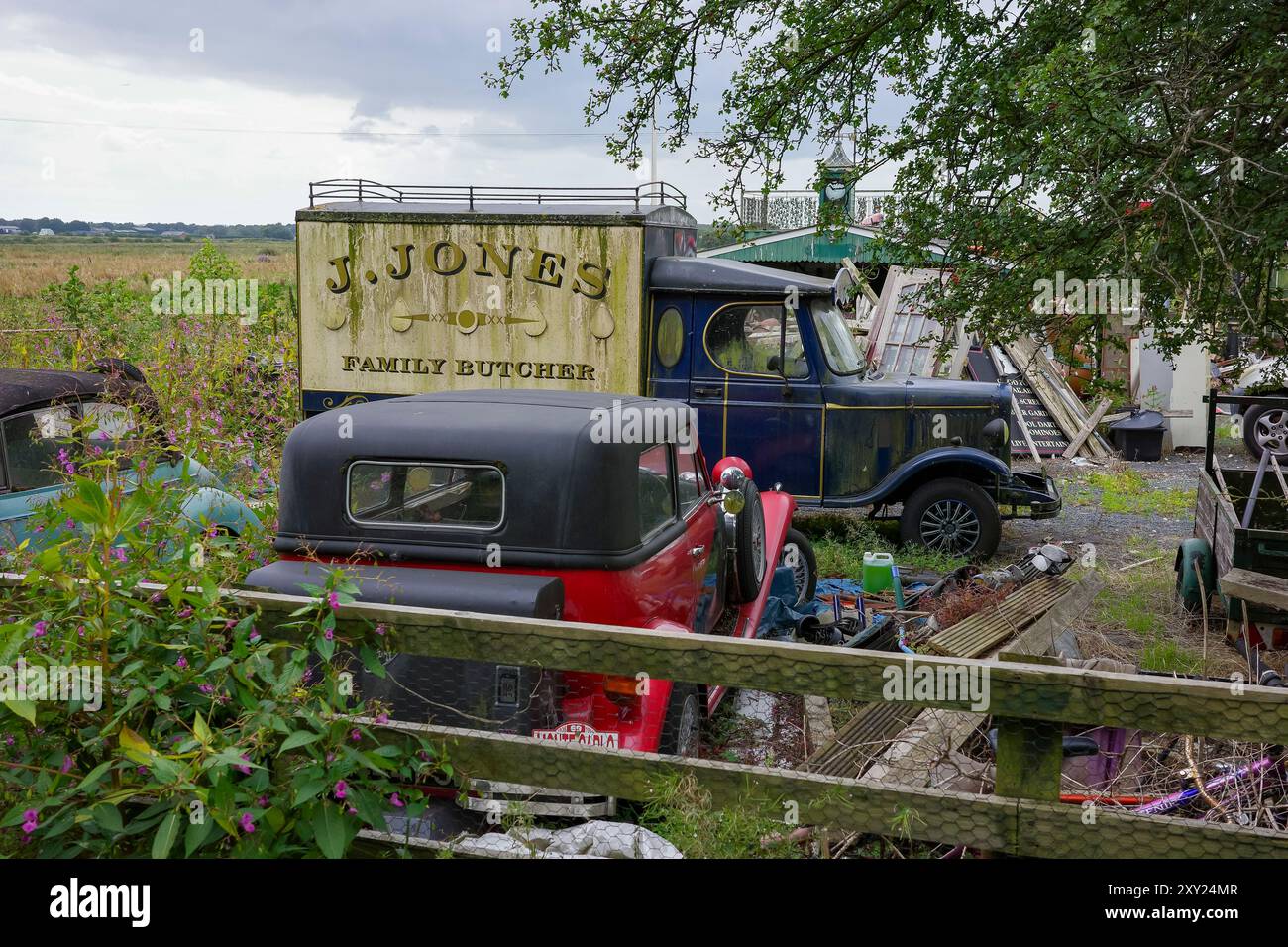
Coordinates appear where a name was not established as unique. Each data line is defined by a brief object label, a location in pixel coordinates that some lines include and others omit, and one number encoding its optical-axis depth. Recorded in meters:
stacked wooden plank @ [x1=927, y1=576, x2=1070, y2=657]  6.27
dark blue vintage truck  9.55
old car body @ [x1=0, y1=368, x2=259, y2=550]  6.11
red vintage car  3.80
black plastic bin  15.56
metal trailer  6.32
